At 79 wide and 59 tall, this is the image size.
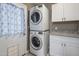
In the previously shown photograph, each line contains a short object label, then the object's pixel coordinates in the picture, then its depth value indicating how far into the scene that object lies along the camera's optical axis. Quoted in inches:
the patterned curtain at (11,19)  52.5
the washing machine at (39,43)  59.0
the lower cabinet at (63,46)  61.0
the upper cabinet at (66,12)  57.3
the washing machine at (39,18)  57.1
